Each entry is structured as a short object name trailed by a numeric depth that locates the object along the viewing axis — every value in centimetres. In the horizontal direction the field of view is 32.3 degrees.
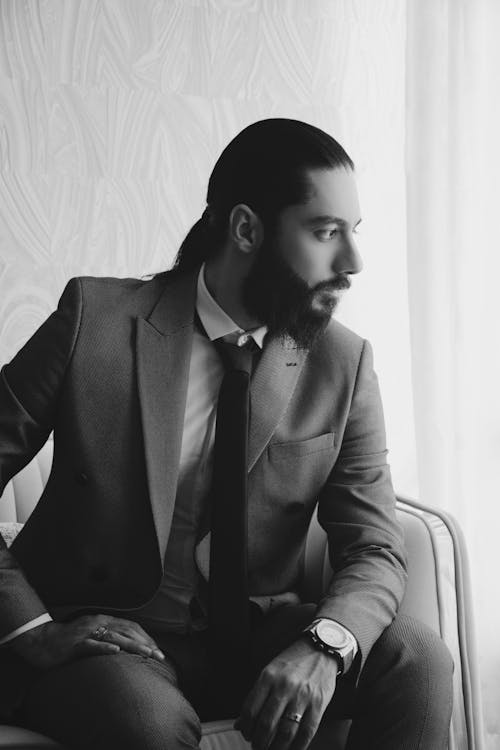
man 151
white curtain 275
